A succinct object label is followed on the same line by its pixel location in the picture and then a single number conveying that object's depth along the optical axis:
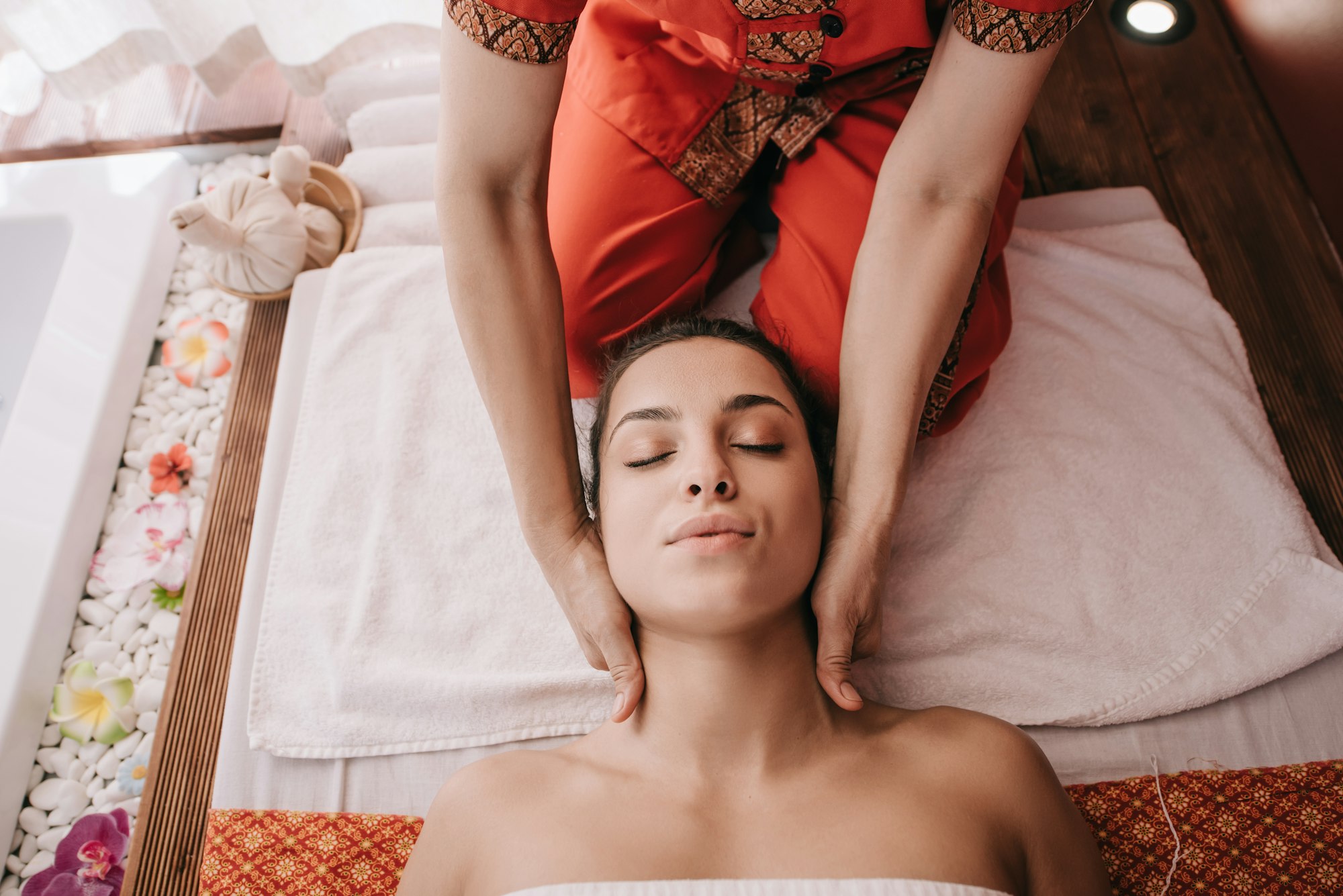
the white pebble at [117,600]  1.77
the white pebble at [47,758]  1.63
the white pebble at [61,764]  1.62
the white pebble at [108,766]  1.62
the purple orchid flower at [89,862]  1.50
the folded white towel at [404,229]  1.92
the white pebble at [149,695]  1.69
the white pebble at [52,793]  1.59
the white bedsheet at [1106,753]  1.37
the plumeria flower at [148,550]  1.79
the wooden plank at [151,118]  2.34
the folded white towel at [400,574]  1.41
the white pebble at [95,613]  1.75
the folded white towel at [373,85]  2.15
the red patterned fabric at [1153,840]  1.29
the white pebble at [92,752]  1.64
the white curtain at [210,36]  2.03
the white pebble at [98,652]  1.72
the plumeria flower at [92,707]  1.66
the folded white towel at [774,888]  1.03
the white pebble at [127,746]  1.65
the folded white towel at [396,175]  1.99
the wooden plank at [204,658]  1.45
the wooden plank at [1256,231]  1.79
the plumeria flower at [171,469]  1.89
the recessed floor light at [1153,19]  2.33
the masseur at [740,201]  1.21
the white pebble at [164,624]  1.76
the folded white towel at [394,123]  2.08
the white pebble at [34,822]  1.58
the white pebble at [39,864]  1.54
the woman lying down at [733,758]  1.08
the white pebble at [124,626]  1.74
